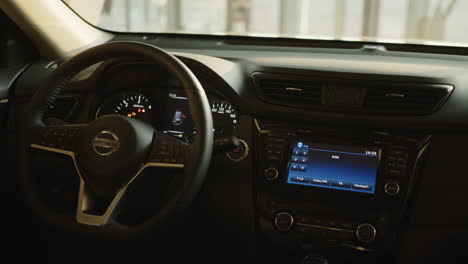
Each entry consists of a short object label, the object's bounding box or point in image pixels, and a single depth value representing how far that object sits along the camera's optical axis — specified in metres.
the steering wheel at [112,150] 1.29
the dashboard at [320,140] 1.53
